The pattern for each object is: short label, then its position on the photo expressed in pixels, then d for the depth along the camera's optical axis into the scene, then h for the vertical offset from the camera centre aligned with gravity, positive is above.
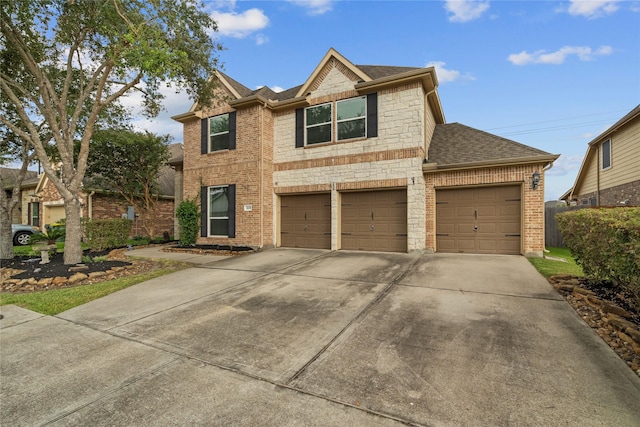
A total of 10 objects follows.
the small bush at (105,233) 11.00 -0.71
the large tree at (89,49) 7.03 +4.72
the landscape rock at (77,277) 6.82 -1.51
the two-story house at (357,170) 8.91 +1.54
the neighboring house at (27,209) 21.37 +0.48
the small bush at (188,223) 12.19 -0.35
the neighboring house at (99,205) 16.91 +0.66
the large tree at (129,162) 13.66 +2.66
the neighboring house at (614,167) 11.16 +2.18
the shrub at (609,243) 3.48 -0.41
